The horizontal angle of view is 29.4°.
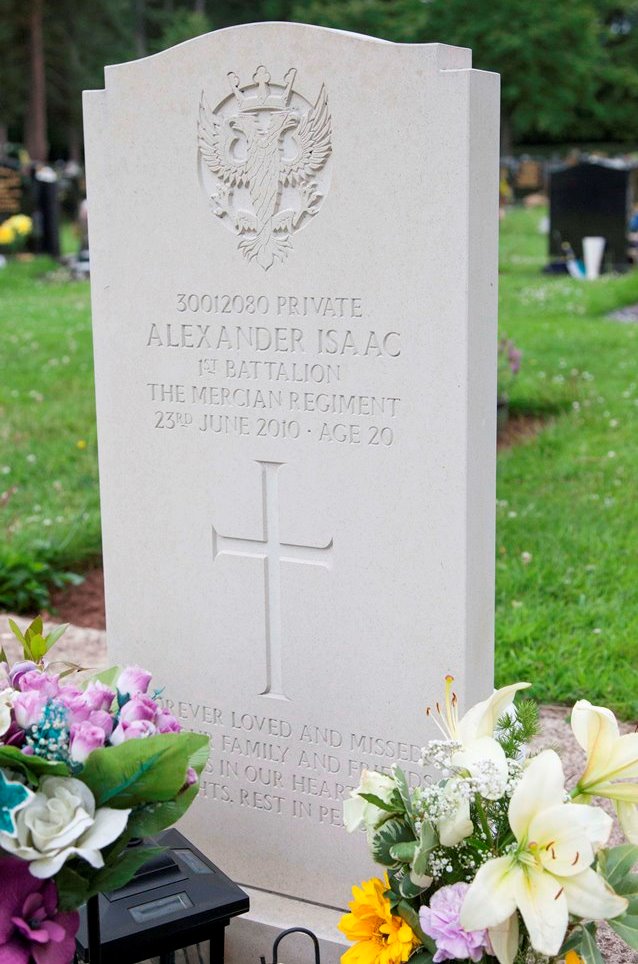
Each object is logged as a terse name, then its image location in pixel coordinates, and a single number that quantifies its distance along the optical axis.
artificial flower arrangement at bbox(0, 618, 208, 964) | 1.84
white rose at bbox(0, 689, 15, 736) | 2.02
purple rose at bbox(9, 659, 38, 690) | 2.25
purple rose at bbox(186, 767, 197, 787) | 2.09
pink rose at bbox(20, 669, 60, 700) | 2.15
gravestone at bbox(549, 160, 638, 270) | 15.04
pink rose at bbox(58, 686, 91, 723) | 2.09
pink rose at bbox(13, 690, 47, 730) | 2.04
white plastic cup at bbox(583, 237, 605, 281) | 14.83
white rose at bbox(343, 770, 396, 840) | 2.18
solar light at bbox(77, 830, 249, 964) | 2.33
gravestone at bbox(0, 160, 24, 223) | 17.56
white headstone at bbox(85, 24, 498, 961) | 2.51
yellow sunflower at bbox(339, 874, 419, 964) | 2.12
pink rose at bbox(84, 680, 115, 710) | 2.13
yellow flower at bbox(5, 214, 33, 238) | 16.94
